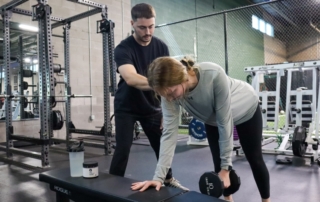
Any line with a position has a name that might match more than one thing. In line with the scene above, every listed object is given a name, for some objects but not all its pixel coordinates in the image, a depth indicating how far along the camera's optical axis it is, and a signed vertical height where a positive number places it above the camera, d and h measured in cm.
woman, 109 -6
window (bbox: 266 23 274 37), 1303 +312
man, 152 +6
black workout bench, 114 -41
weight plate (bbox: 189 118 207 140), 400 -46
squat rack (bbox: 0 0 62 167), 301 +30
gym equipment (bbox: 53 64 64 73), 429 +49
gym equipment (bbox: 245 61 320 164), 330 -14
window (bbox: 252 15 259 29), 1148 +308
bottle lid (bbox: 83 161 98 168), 144 -34
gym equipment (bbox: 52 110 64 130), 391 -28
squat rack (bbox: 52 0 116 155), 363 +44
